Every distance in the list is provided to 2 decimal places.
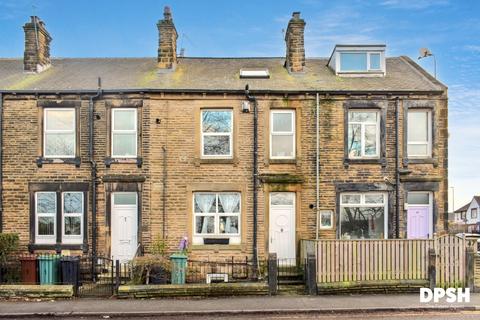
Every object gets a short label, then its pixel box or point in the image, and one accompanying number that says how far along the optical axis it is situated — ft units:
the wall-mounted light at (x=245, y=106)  58.90
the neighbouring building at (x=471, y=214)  219.90
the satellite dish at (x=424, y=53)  69.09
